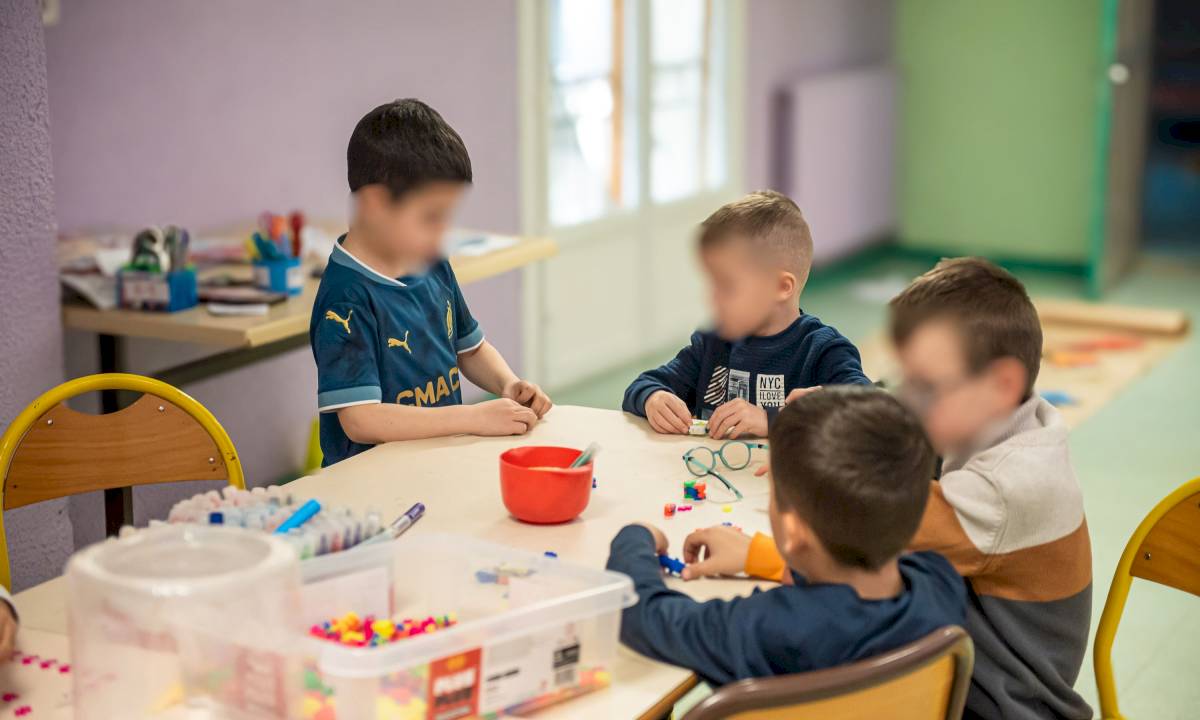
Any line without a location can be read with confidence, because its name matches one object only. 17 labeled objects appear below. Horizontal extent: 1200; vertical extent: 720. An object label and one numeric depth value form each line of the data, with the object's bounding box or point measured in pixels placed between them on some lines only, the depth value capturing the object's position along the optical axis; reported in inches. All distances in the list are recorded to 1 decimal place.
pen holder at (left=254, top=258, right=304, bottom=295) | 104.7
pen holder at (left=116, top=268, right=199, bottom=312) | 100.2
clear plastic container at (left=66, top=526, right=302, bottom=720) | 41.6
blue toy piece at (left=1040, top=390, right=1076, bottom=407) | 162.2
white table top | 54.5
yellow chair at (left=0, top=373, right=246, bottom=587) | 68.3
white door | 166.2
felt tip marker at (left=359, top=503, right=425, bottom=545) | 59.8
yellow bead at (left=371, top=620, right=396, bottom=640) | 47.7
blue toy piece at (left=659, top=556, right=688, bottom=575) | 55.6
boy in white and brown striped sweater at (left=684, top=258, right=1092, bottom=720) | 56.7
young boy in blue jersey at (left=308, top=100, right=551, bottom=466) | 71.6
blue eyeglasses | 68.7
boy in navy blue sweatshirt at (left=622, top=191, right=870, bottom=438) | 72.4
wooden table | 96.8
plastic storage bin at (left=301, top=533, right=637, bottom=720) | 43.2
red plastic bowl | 59.9
